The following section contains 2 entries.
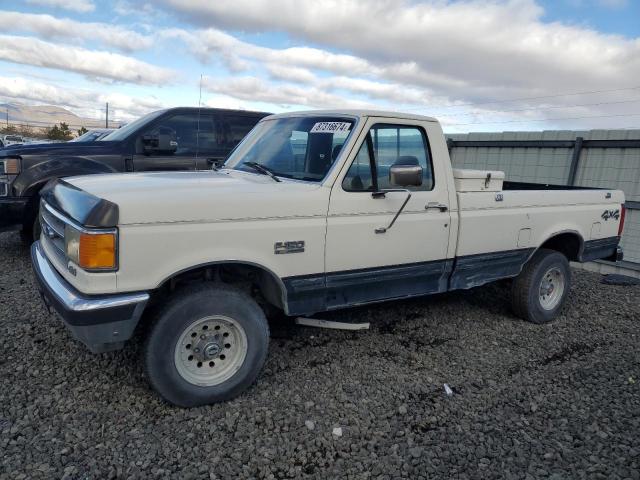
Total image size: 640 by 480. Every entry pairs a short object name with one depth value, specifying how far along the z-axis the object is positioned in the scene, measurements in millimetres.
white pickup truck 2838
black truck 5875
